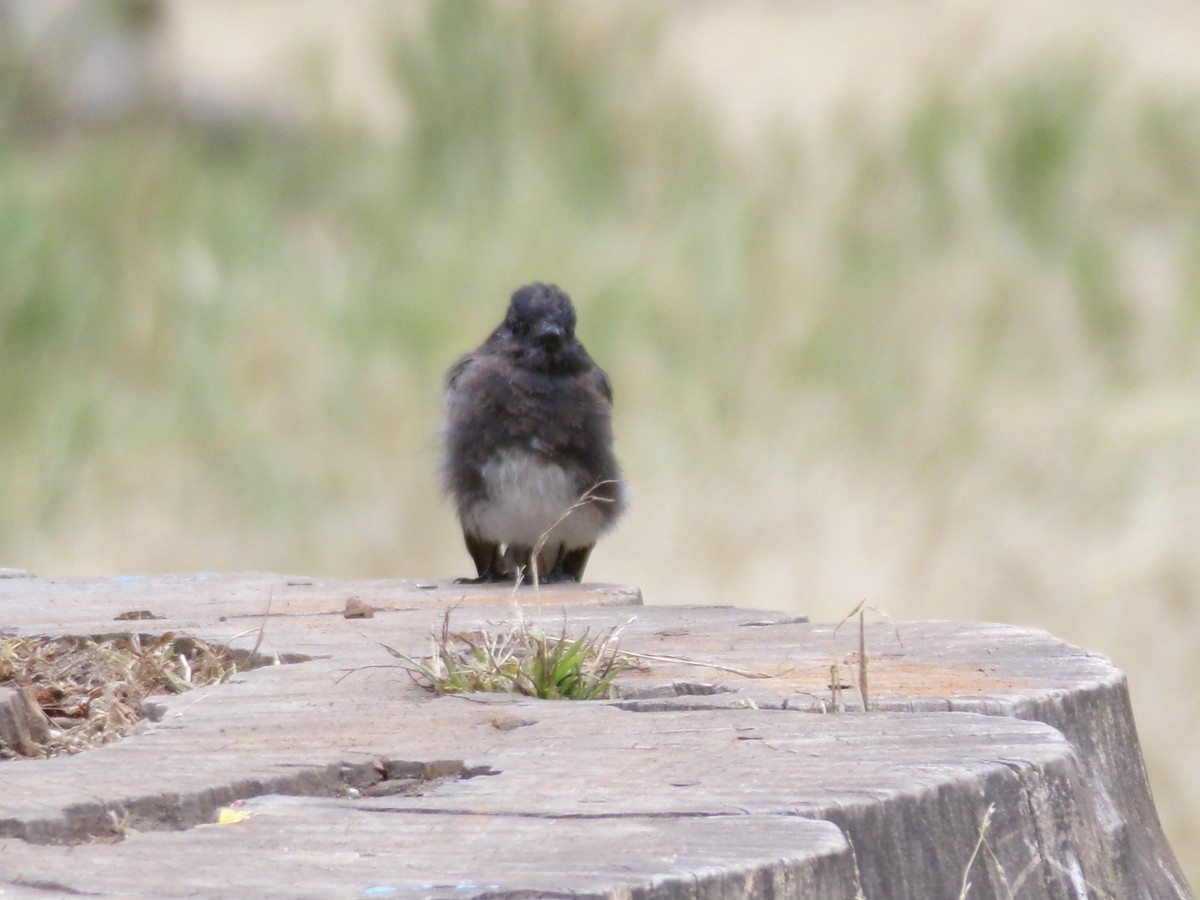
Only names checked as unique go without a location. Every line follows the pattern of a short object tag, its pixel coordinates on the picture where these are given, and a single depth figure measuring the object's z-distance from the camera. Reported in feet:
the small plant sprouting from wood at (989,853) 12.68
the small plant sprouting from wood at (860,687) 15.40
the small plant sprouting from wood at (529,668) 16.19
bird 29.89
